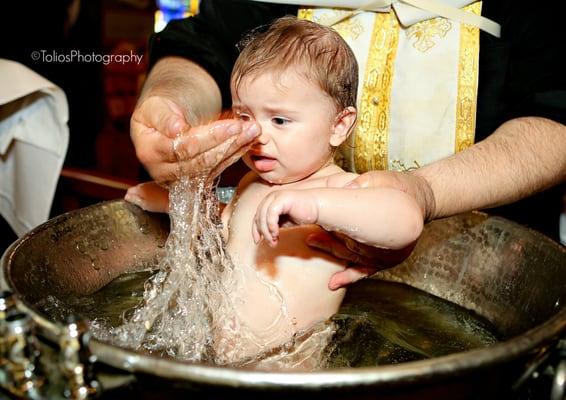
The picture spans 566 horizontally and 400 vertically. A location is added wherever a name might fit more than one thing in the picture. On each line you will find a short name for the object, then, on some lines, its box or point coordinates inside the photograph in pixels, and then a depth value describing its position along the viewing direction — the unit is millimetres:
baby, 913
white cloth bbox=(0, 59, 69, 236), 1478
